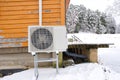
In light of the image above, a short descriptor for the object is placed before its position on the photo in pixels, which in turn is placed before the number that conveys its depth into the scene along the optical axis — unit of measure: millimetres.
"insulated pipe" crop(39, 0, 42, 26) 4817
